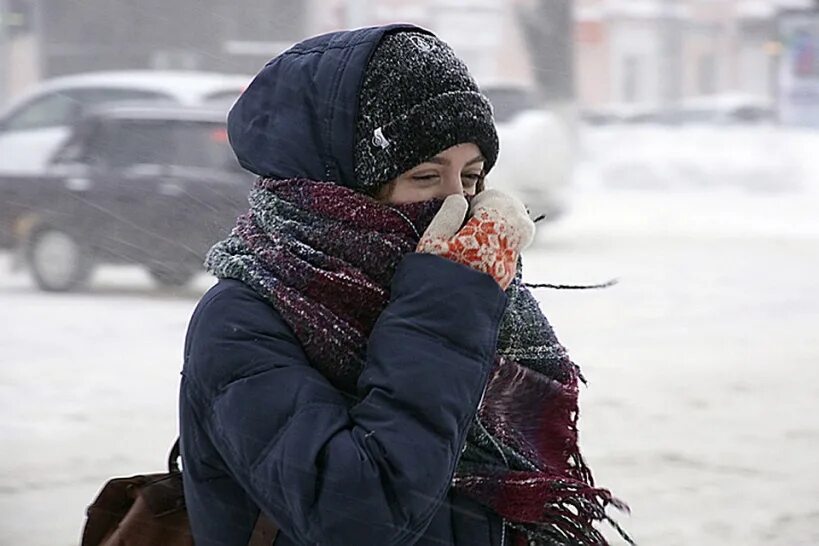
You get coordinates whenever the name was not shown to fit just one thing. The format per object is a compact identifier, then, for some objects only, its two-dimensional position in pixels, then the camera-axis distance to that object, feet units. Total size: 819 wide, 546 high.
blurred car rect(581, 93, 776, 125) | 68.90
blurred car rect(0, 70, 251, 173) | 41.68
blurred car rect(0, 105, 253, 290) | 31.83
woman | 7.98
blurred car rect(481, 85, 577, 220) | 44.75
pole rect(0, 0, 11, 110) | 48.29
